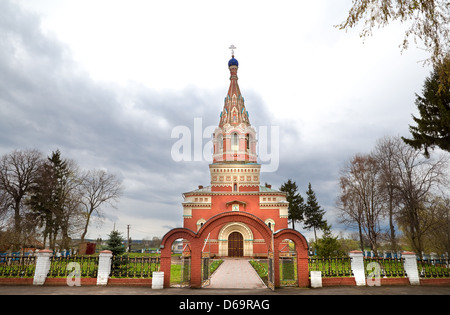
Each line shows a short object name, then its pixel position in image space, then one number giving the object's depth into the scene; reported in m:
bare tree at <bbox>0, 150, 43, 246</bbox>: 24.49
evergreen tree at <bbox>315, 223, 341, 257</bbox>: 18.02
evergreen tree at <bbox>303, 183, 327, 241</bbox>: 49.16
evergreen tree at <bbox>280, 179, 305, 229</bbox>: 48.47
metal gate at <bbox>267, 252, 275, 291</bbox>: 10.09
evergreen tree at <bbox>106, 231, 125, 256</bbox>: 13.18
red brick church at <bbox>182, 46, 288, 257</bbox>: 28.94
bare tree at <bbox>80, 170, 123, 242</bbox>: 28.33
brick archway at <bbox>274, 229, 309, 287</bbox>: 10.55
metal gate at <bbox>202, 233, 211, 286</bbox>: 11.23
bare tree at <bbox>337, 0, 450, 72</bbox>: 5.44
